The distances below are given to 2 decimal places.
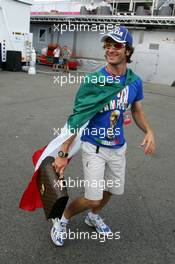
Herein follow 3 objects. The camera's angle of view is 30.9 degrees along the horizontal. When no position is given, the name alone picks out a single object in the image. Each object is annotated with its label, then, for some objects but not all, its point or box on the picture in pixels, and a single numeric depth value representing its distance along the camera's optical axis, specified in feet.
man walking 8.36
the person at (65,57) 71.26
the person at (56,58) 68.86
